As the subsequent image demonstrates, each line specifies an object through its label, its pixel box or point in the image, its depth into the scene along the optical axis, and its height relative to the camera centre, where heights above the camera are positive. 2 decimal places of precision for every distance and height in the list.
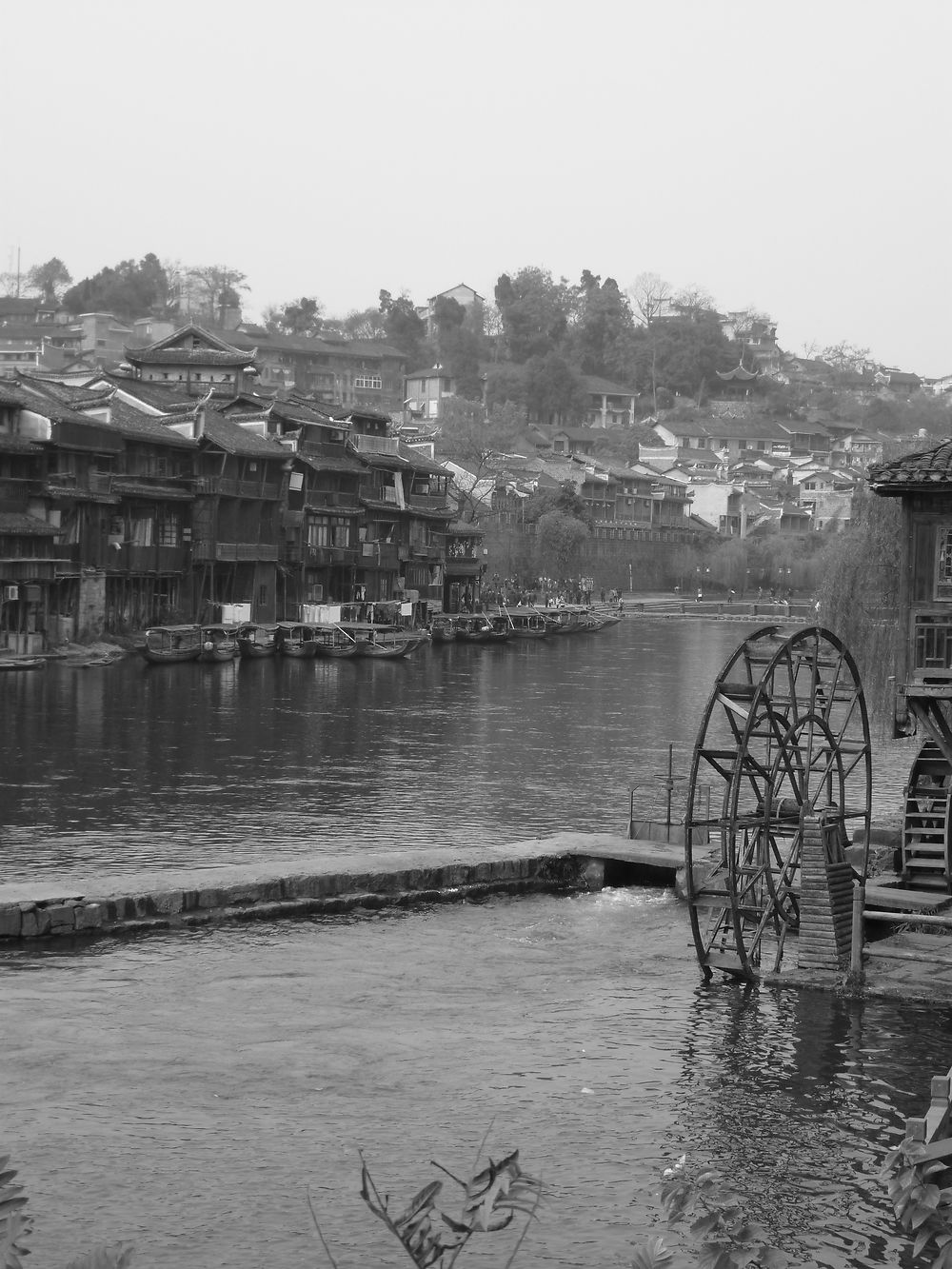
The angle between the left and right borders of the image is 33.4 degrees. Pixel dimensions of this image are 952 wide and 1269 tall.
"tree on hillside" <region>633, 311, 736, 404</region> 193.50 +33.77
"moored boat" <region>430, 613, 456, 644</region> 96.31 -0.32
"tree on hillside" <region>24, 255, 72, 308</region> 187.62 +40.52
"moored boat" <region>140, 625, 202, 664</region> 70.75 -1.18
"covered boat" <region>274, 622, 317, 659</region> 79.25 -0.94
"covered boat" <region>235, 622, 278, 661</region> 76.72 -1.00
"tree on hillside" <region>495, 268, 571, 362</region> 186.38 +37.25
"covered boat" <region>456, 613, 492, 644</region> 97.25 -0.09
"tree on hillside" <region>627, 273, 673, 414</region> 192.62 +32.49
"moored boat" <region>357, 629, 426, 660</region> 82.00 -1.06
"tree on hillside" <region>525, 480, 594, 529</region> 128.50 +10.23
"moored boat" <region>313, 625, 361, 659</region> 80.62 -1.01
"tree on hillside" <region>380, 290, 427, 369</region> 184.00 +34.41
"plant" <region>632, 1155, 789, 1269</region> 8.03 -3.35
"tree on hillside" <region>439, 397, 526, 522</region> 121.94 +14.94
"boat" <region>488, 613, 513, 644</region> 98.71 -0.04
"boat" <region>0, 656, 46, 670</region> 63.37 -1.97
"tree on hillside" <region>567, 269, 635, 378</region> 191.00 +35.52
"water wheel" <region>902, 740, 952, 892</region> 27.91 -3.32
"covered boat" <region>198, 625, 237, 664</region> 73.06 -1.19
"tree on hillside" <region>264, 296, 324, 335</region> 181.25 +34.95
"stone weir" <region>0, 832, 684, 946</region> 25.12 -4.62
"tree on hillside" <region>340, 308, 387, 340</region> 192.00 +36.14
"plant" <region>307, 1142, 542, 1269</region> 7.92 -2.95
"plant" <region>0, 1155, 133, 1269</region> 7.40 -3.05
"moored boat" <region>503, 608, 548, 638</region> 101.88 +0.33
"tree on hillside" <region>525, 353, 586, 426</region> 173.75 +26.26
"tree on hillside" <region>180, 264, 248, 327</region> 185.12 +38.66
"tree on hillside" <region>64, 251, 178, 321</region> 164.00 +33.66
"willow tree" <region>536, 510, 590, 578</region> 127.00 +7.35
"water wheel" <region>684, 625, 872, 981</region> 24.41 -3.14
